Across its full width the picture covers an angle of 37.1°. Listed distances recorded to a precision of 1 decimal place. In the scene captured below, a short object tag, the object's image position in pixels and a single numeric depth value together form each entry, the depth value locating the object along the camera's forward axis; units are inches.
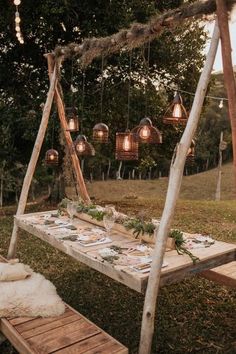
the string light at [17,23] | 260.1
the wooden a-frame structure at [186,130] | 147.8
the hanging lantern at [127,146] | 212.4
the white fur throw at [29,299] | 154.7
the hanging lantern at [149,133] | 195.3
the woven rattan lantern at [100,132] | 234.5
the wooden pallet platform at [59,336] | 131.7
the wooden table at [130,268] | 147.4
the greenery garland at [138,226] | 171.8
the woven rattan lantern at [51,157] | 280.2
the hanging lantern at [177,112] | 189.6
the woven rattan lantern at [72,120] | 261.9
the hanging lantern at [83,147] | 249.3
